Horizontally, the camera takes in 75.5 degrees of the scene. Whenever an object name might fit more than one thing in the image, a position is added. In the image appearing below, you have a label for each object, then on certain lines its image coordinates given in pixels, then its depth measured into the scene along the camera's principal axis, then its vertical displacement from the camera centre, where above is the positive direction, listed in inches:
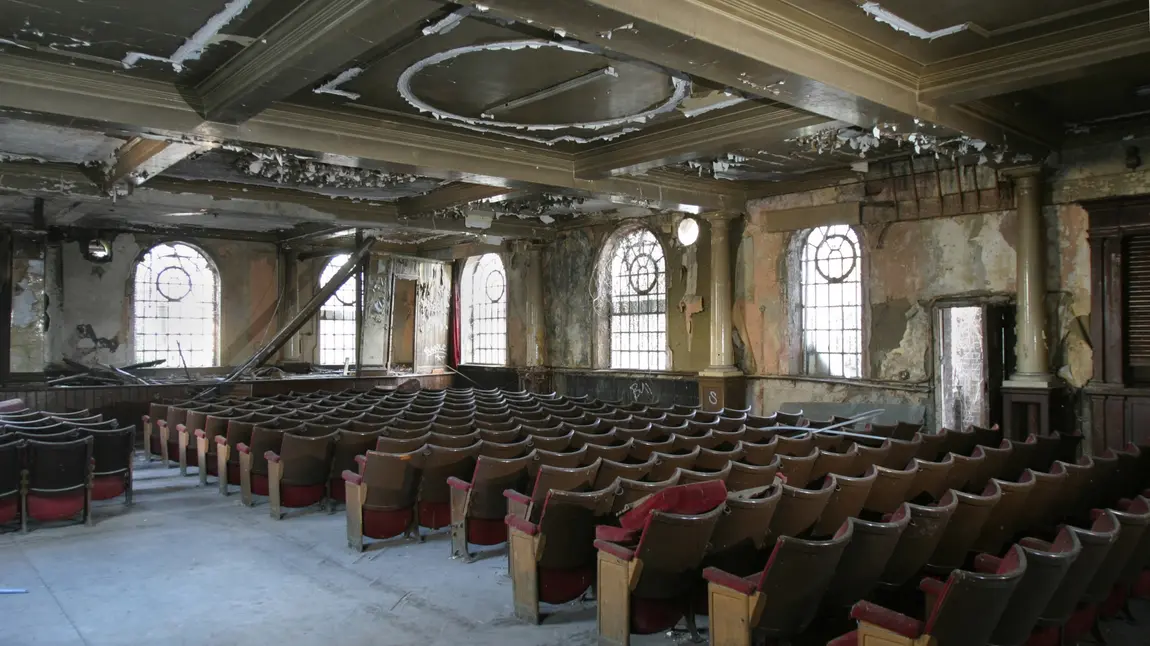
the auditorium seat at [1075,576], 120.3 -40.0
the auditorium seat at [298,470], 240.7 -44.3
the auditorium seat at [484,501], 191.8 -44.0
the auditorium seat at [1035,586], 108.7 -37.9
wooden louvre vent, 279.9 +12.7
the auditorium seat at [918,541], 129.5 -36.8
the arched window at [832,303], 382.9 +16.9
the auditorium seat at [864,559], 120.3 -37.5
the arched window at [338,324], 621.9 +10.1
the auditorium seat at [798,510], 144.6 -34.6
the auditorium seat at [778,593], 112.5 -40.8
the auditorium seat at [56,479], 232.5 -45.5
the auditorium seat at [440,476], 208.7 -40.2
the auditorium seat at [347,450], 243.8 -37.9
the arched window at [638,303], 481.1 +21.0
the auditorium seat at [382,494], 203.0 -44.5
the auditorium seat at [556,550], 150.9 -45.0
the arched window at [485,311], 605.0 +20.2
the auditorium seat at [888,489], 164.4 -34.5
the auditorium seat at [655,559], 130.4 -40.5
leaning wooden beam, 497.0 +18.4
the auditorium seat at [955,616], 99.3 -38.9
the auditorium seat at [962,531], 140.5 -38.0
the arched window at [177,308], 547.2 +21.6
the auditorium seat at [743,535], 135.9 -37.4
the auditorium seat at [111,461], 255.6 -43.8
